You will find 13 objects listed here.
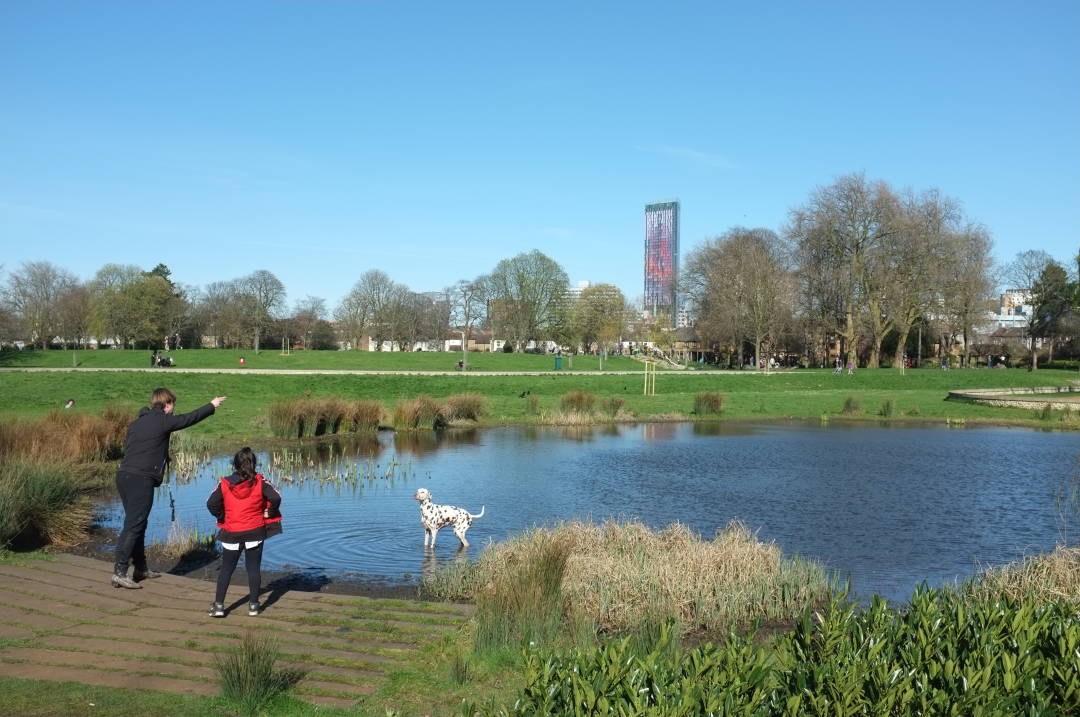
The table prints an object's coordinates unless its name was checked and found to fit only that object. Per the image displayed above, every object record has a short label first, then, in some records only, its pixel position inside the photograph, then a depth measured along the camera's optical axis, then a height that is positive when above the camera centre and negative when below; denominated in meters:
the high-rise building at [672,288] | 78.82 +6.65
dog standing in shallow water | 12.43 -2.48
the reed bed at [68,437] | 16.08 -1.93
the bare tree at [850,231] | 63.91 +9.27
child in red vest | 8.16 -1.62
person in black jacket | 8.77 -1.26
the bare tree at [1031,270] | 85.31 +8.78
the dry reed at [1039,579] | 8.54 -2.34
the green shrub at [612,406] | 35.19 -2.30
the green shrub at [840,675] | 4.46 -1.82
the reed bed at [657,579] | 8.40 -2.47
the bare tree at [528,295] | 93.25 +6.10
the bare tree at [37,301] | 80.69 +4.22
